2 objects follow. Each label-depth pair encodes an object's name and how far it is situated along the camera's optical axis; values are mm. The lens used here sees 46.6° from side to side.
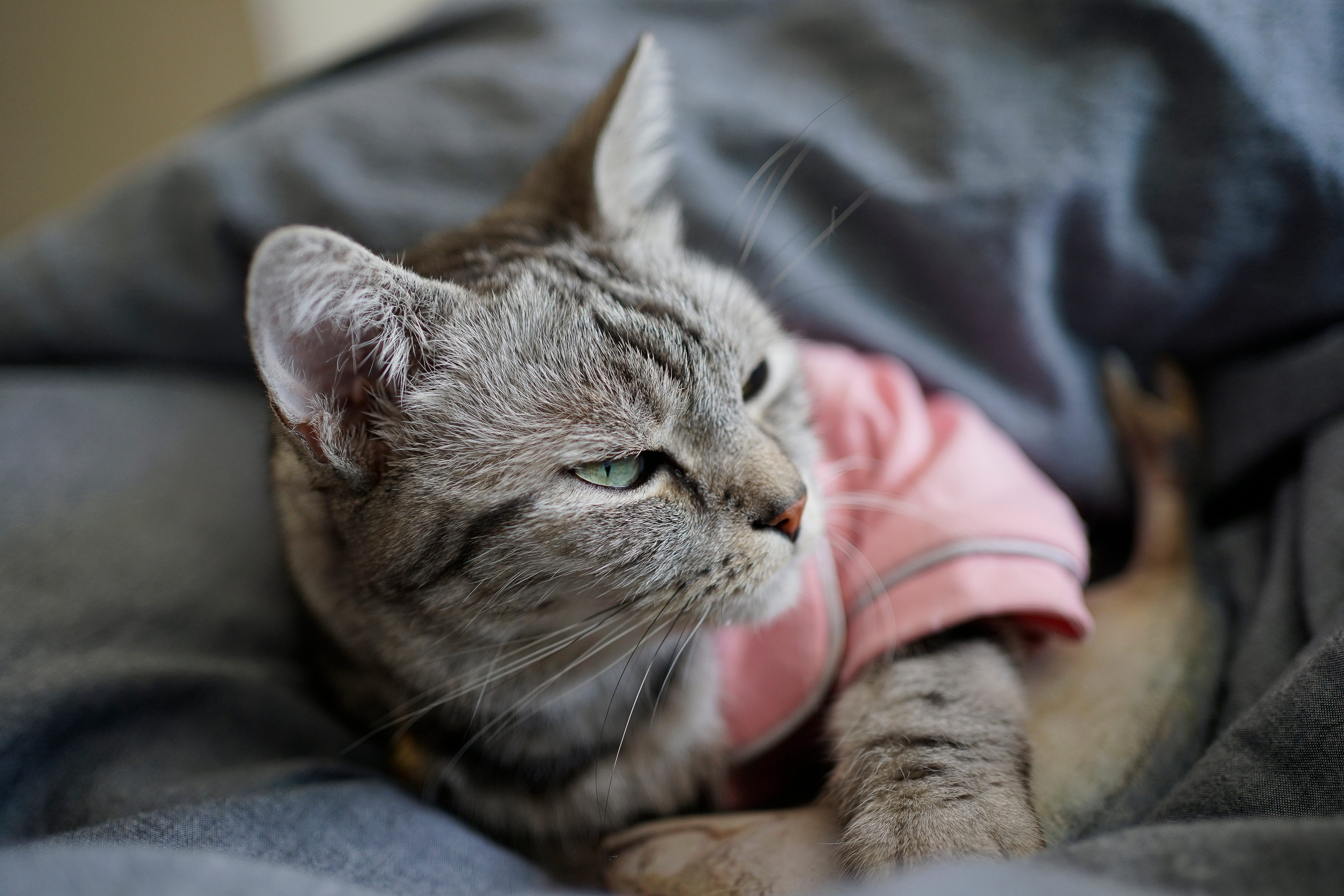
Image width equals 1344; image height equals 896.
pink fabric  359
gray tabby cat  330
